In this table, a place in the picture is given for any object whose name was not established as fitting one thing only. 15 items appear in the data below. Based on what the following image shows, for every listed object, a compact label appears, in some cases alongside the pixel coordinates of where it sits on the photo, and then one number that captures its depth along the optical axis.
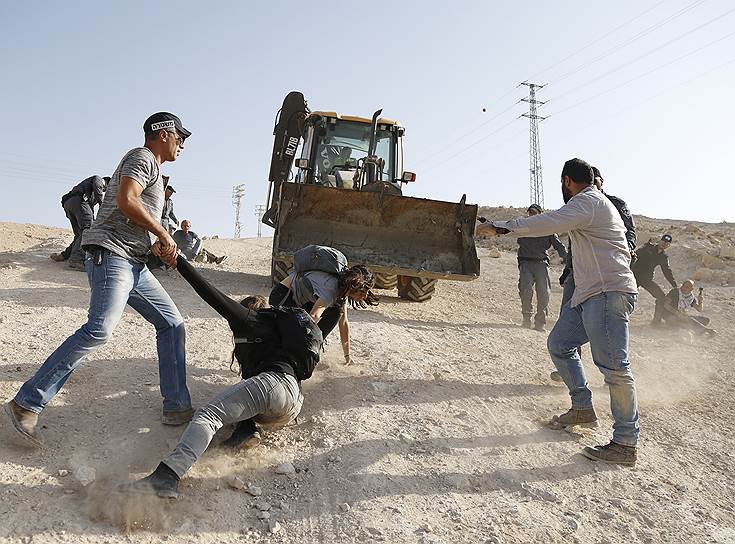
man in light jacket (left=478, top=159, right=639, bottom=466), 3.65
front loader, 7.33
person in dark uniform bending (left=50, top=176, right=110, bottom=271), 8.11
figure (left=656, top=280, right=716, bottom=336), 8.70
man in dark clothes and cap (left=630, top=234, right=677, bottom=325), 9.16
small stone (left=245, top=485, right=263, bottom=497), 2.96
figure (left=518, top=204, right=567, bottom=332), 7.88
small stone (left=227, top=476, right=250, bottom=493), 2.97
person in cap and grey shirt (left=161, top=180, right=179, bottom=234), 8.09
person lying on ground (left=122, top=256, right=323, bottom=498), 2.94
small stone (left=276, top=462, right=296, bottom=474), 3.17
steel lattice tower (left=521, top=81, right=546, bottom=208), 34.00
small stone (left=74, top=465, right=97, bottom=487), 2.82
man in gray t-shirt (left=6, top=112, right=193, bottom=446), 2.99
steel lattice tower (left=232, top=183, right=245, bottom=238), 65.82
